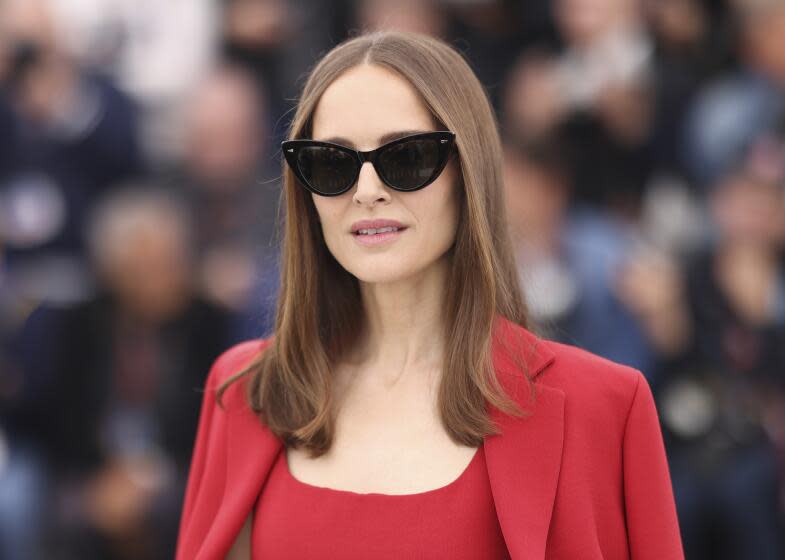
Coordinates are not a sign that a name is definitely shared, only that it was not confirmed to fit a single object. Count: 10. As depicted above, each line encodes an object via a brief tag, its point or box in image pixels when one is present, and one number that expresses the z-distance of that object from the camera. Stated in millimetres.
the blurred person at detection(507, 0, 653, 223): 9609
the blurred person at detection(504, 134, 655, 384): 9070
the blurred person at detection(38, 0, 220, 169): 10125
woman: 4281
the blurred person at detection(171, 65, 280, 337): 9609
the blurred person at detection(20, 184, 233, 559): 9312
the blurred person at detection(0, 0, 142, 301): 9711
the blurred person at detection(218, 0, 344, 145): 10039
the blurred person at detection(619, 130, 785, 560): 8898
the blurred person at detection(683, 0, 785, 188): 9422
